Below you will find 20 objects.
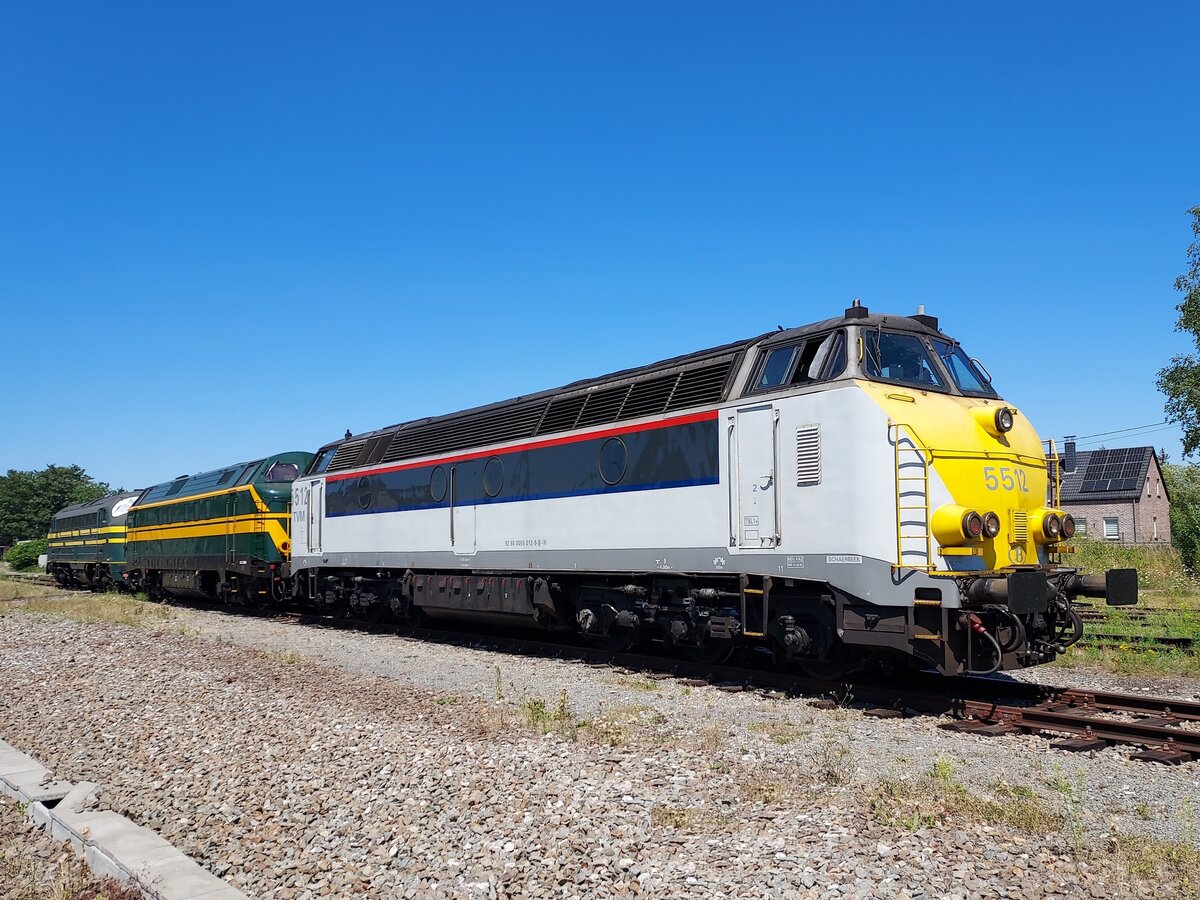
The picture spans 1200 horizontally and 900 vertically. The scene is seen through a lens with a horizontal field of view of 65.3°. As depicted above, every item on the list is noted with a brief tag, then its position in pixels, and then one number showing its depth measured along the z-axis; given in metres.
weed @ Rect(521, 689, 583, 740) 9.02
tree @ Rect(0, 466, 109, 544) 99.81
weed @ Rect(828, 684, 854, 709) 10.27
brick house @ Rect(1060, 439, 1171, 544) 56.78
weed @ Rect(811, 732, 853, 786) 7.23
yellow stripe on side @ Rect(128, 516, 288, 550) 23.86
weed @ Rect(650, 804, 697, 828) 6.17
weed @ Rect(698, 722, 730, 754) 8.32
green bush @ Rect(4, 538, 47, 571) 67.88
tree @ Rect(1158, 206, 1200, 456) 34.66
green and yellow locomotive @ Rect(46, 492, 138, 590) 36.28
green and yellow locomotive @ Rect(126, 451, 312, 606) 23.94
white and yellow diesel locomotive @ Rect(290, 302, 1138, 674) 9.50
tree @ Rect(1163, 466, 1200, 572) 31.05
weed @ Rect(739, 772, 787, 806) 6.66
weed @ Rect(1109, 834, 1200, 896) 5.12
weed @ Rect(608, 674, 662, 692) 11.48
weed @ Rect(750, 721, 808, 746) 8.70
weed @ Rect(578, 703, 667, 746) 8.67
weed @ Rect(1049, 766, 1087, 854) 5.72
